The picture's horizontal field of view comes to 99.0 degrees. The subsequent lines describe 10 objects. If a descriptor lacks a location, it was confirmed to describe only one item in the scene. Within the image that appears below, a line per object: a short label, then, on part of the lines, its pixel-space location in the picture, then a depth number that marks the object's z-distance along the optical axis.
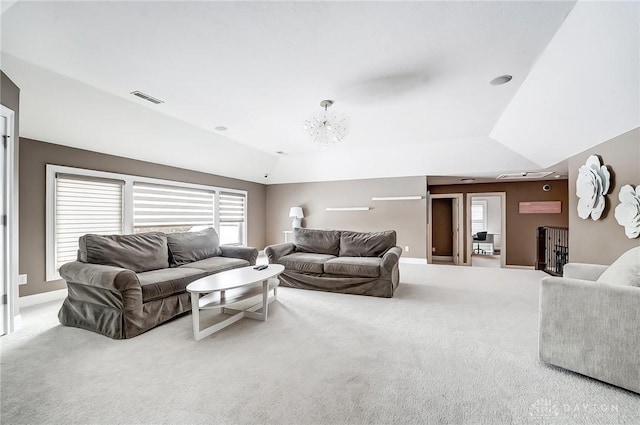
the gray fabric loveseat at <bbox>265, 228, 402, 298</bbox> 3.71
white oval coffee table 2.43
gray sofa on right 1.65
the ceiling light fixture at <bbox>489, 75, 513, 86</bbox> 2.84
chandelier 3.19
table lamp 7.21
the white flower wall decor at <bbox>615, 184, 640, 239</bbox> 2.86
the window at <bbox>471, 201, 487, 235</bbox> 10.13
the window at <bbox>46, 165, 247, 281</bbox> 3.59
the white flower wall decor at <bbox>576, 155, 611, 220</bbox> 3.43
